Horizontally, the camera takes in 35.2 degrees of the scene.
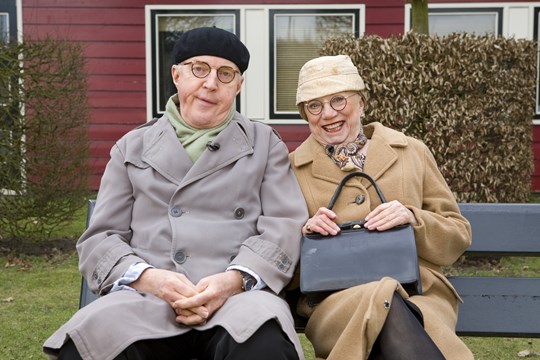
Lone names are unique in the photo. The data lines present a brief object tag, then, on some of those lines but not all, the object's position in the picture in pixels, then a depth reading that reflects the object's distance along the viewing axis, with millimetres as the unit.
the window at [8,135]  6660
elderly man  2645
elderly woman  2791
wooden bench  3332
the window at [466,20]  10523
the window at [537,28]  10500
